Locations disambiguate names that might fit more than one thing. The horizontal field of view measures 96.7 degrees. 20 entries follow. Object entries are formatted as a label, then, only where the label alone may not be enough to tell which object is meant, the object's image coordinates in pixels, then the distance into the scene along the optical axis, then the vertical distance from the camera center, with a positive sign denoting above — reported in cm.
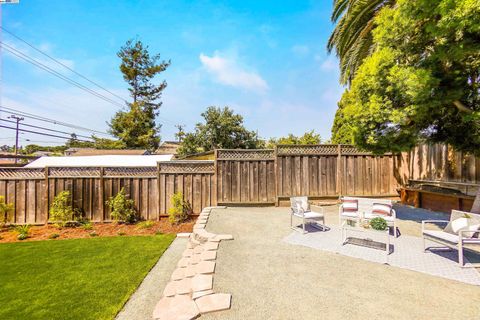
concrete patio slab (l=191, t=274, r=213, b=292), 265 -154
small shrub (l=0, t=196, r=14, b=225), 627 -135
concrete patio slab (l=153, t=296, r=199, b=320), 218 -158
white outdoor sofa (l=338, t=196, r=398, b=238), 444 -115
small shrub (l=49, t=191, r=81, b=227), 631 -139
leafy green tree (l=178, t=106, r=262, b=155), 1744 +267
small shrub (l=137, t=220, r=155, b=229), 622 -179
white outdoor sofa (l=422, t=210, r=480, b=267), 322 -118
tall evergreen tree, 1873 +622
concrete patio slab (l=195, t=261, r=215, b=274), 306 -154
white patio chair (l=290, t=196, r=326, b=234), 472 -114
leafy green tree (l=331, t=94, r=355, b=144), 1066 +183
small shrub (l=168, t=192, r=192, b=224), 638 -139
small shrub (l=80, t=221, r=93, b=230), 625 -183
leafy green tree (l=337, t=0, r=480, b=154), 372 +161
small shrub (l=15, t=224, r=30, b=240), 560 -184
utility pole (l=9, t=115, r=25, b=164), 2376 +515
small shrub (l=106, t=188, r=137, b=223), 648 -136
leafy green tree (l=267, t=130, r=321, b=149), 1396 +178
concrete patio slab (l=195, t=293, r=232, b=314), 229 -155
